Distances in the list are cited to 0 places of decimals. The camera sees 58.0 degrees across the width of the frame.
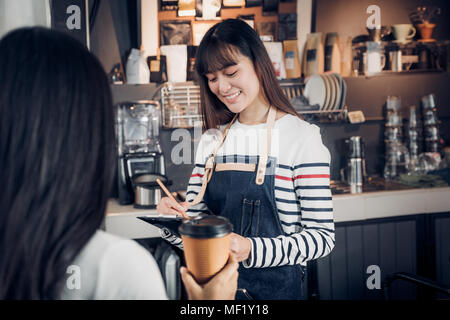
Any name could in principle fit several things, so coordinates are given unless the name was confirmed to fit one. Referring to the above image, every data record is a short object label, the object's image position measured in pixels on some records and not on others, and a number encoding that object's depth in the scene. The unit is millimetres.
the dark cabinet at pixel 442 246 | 2564
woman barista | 1231
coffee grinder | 2299
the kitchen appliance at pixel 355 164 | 2775
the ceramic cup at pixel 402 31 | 2916
